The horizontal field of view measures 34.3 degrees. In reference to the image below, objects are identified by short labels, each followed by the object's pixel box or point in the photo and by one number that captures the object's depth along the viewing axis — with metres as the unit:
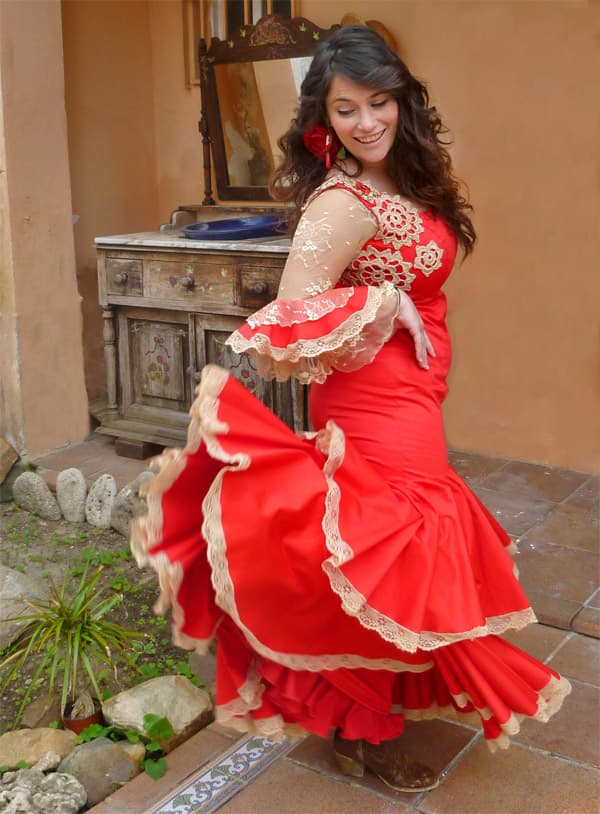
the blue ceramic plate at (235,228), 4.61
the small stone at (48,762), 2.71
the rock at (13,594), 3.32
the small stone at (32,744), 2.79
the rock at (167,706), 2.80
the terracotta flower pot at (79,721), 2.90
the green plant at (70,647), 3.01
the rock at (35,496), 4.57
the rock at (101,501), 4.40
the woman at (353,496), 2.01
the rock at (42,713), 3.00
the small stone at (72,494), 4.49
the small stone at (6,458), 4.84
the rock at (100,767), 2.63
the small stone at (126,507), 4.25
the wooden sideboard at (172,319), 4.50
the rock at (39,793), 2.49
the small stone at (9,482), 4.80
